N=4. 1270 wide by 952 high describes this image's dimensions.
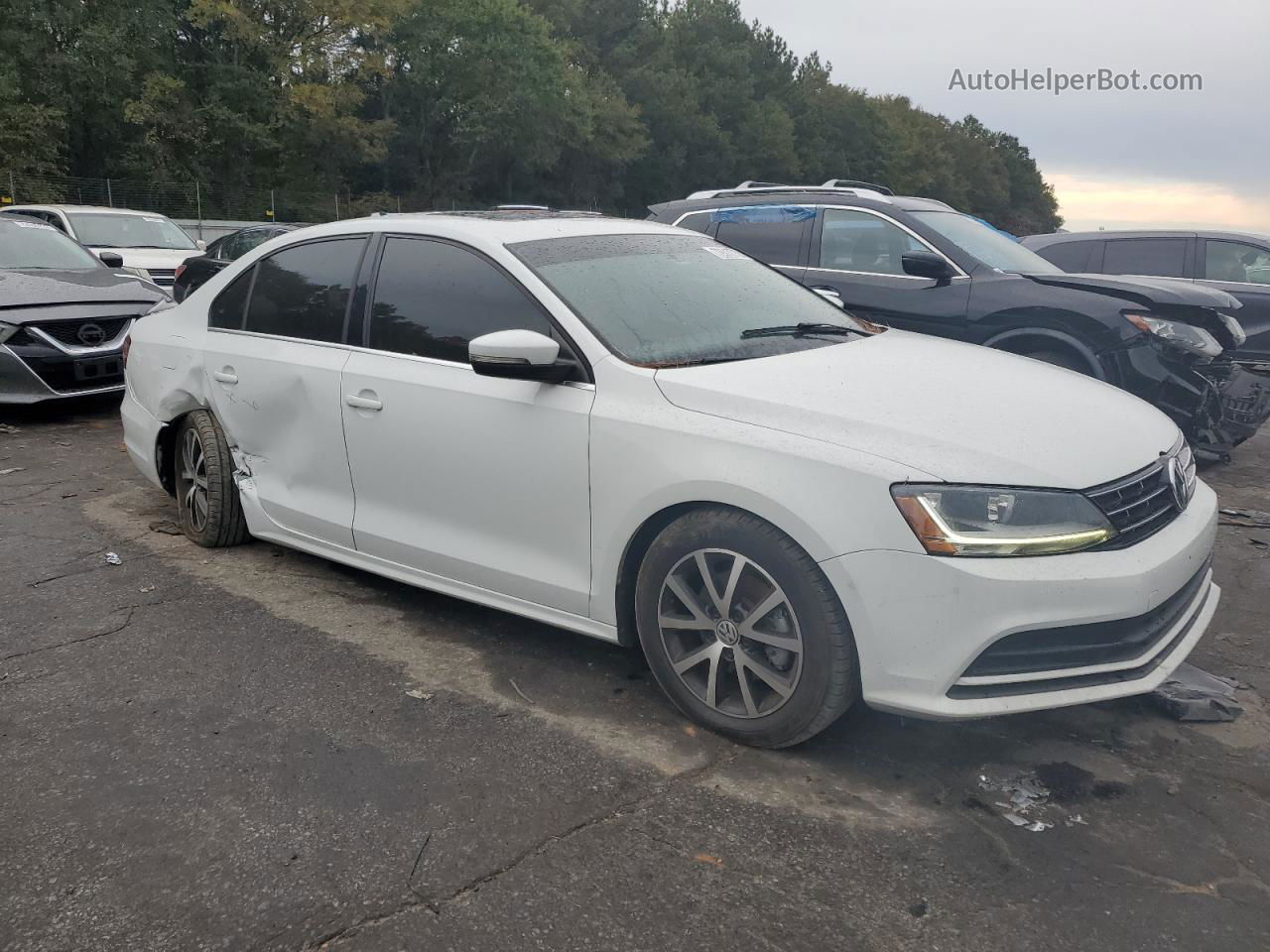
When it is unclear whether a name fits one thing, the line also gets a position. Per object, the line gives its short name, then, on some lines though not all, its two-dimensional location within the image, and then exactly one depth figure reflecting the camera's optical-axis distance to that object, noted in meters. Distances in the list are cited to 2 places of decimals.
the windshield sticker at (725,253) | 4.40
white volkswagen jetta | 2.81
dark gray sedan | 7.73
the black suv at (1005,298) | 6.43
